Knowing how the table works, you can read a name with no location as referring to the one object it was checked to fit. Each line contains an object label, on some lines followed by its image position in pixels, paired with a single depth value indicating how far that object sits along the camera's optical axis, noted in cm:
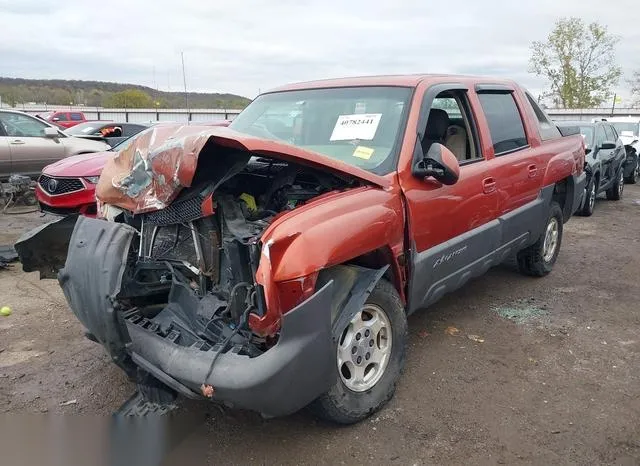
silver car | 999
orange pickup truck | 257
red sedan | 687
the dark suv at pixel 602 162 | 980
